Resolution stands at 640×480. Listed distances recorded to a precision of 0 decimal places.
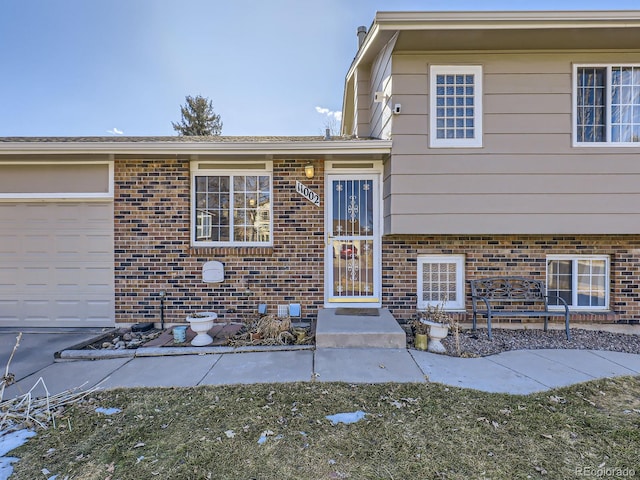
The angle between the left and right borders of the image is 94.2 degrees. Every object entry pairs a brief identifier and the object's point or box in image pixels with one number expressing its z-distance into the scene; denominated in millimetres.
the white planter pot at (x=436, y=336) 3979
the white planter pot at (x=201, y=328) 4164
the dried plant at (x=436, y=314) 4227
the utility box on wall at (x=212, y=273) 5027
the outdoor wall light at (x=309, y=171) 5020
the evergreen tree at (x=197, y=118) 21609
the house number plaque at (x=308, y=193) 5094
